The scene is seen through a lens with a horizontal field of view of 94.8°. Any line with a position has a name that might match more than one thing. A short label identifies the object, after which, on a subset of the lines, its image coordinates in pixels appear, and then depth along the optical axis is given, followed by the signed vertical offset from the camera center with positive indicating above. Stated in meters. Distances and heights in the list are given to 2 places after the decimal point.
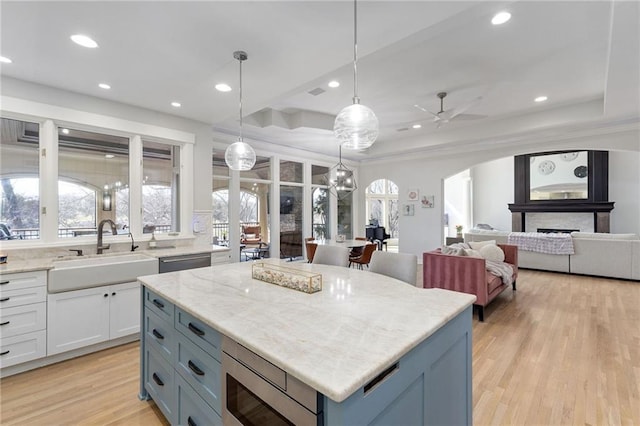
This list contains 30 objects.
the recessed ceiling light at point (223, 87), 3.20 +1.40
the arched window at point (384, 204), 10.78 +0.31
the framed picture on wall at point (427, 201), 7.24 +0.28
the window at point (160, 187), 4.00 +0.37
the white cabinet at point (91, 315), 2.65 -0.98
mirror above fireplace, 7.91 +1.01
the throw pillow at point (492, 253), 4.52 -0.63
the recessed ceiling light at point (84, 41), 2.33 +1.41
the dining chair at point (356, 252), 5.77 -0.78
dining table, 5.21 -0.56
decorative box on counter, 1.81 -0.42
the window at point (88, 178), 3.39 +0.42
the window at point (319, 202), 7.57 +0.28
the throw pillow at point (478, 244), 4.84 -0.54
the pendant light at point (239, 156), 2.88 +0.57
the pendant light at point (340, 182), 6.04 +0.69
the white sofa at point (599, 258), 5.34 -0.90
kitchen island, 0.95 -0.49
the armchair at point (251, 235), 6.31 -0.48
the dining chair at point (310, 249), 5.32 -0.67
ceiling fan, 3.82 +1.38
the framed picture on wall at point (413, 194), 7.50 +0.47
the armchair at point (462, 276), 3.61 -0.84
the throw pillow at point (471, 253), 4.00 -0.57
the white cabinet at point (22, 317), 2.46 -0.89
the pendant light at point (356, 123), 1.98 +0.61
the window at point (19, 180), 3.04 +0.35
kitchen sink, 2.63 -0.56
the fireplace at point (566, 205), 7.49 +0.17
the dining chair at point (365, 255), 5.49 -0.80
